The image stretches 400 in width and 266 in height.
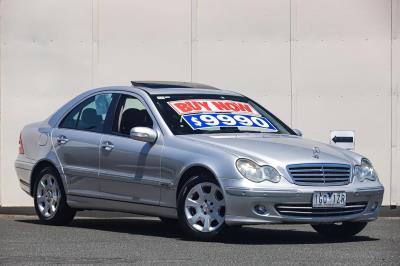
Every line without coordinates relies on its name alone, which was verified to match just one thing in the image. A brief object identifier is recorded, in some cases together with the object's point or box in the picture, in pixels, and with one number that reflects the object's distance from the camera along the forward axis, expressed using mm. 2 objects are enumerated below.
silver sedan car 10547
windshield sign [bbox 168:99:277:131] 11617
